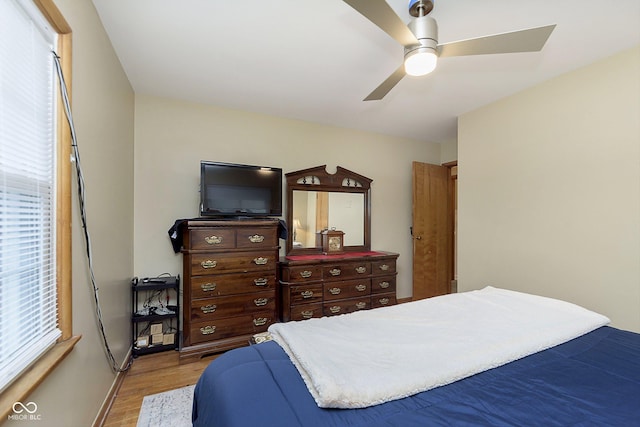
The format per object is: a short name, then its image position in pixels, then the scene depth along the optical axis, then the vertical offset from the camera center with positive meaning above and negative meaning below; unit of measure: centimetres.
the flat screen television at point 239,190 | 274 +28
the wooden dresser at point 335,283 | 288 -76
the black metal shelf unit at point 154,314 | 253 -92
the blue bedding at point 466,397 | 80 -60
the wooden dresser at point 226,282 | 242 -62
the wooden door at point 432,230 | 403 -20
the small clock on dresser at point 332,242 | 347 -32
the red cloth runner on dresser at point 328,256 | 313 -48
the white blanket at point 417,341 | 91 -56
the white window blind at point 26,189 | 88 +10
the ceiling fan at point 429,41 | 138 +97
